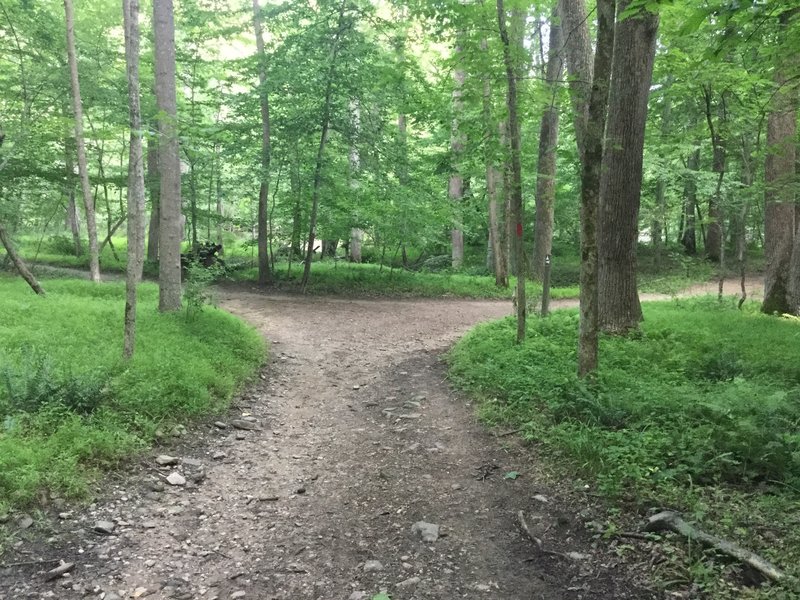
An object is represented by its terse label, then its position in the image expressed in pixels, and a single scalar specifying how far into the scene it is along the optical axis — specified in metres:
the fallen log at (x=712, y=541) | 2.89
